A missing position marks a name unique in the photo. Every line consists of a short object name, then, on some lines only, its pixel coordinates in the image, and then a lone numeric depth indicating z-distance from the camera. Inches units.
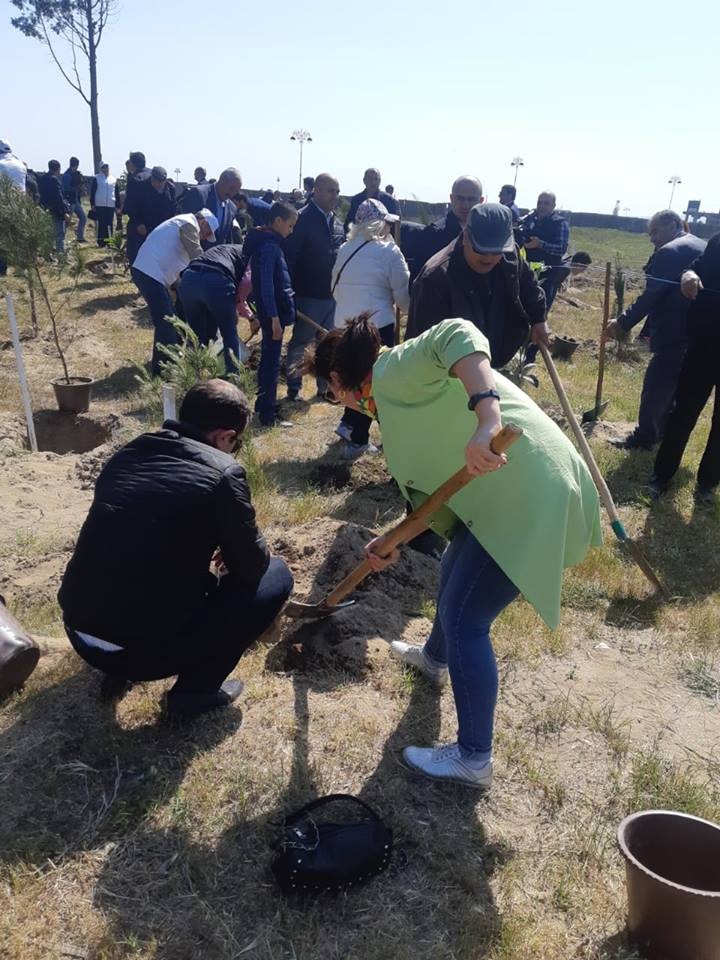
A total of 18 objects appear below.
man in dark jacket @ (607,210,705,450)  228.1
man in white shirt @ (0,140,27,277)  425.1
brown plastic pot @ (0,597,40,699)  111.9
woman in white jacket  214.7
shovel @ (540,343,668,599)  157.9
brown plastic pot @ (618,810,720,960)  72.9
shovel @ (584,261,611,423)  258.8
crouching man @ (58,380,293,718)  96.3
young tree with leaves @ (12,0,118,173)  1040.8
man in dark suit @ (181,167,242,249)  342.3
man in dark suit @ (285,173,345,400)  263.6
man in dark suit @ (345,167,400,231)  363.6
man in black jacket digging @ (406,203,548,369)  142.0
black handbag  84.7
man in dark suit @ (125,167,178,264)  409.7
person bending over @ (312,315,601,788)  84.1
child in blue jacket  234.5
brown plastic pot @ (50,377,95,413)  275.9
